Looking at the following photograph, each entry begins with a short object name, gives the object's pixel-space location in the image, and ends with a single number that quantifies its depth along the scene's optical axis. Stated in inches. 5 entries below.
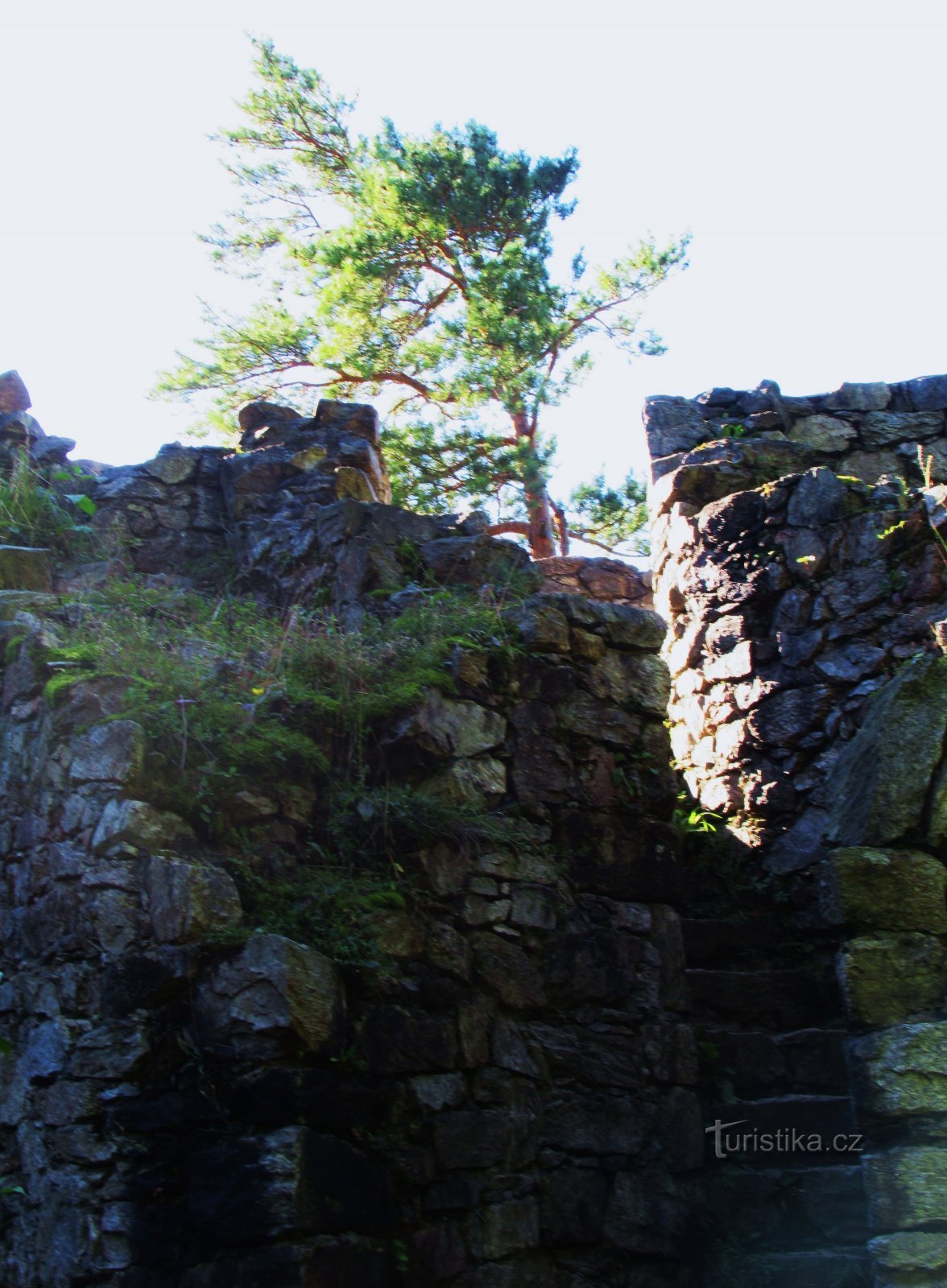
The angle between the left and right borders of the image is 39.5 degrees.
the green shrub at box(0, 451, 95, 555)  284.0
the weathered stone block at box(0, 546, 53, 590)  241.4
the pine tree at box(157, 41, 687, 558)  467.2
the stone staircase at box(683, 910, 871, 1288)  200.5
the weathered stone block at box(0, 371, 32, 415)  330.6
